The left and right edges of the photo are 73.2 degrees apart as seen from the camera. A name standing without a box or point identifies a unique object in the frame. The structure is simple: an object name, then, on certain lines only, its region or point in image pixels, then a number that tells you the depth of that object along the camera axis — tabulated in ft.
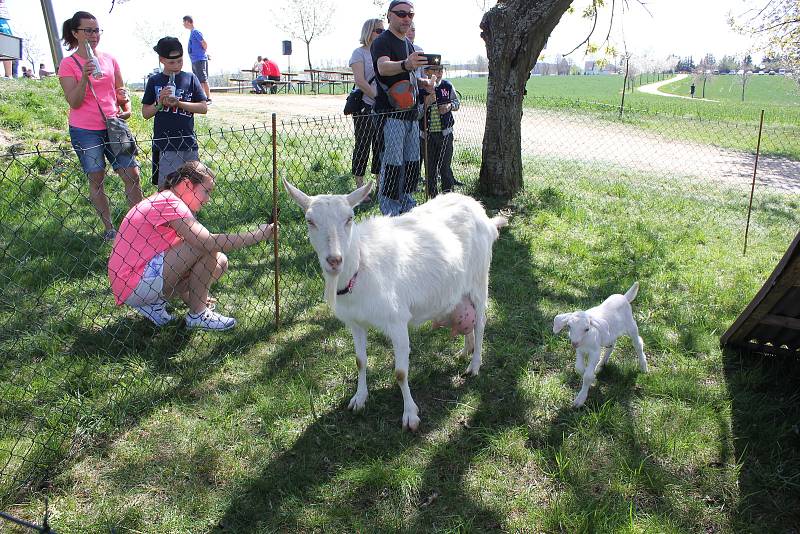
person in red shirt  77.46
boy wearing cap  15.25
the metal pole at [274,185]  11.89
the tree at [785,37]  42.81
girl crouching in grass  11.83
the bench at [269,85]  73.67
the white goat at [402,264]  9.09
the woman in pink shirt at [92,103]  15.23
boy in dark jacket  20.97
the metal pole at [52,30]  23.06
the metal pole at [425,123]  17.98
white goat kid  10.16
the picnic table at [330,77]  78.83
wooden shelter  10.19
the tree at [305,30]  121.90
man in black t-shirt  15.98
